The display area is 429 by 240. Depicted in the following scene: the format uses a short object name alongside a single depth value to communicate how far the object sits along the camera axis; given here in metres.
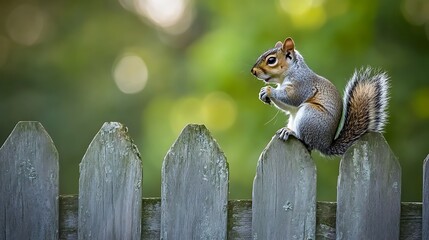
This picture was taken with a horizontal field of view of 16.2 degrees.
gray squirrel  5.04
